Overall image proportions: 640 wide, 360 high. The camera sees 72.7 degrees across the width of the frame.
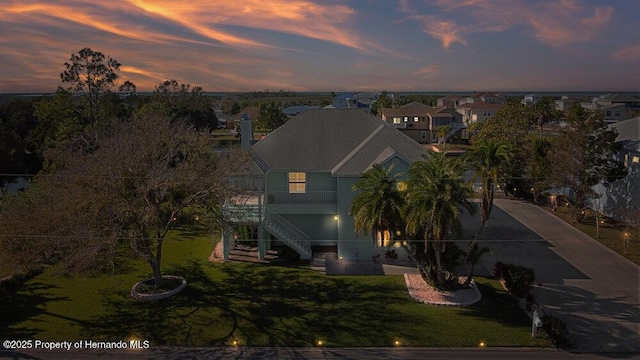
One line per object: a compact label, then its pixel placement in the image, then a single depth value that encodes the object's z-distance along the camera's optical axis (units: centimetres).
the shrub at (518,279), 2131
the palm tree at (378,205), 2172
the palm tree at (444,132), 7762
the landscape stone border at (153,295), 2189
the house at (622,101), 13655
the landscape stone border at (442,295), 2128
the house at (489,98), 15700
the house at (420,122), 8938
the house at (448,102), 17075
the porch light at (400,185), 2564
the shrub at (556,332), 1780
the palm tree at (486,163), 2028
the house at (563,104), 16962
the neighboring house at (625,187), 3296
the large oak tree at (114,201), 2028
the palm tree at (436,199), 1981
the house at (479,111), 10875
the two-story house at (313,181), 2689
